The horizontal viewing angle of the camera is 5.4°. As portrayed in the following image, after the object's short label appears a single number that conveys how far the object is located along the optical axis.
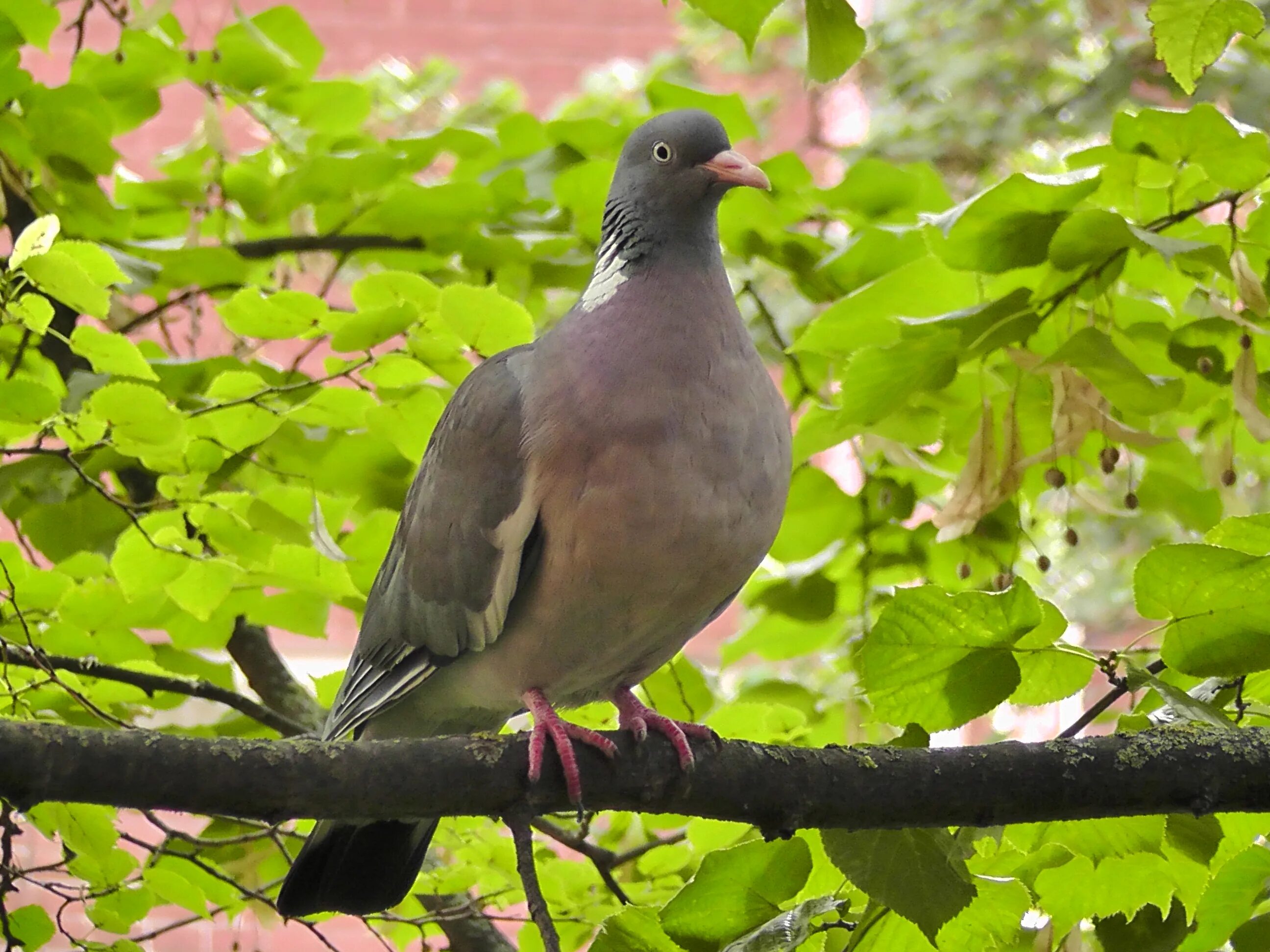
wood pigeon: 5.06
